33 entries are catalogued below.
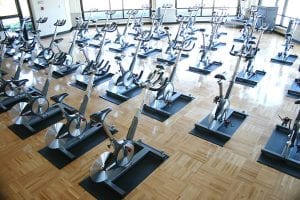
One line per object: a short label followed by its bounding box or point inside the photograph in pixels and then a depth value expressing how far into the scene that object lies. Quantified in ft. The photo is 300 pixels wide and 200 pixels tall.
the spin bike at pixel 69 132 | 12.03
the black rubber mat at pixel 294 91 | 17.17
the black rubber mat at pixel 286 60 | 22.49
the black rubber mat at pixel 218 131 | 12.91
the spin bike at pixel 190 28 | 28.86
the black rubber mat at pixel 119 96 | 16.75
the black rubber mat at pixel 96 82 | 18.78
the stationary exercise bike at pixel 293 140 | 11.23
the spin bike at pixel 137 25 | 28.37
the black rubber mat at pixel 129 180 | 9.93
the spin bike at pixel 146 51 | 24.82
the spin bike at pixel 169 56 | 23.16
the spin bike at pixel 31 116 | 13.87
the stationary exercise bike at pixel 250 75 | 19.11
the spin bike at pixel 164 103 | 15.08
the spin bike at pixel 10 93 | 16.29
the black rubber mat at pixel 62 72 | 20.70
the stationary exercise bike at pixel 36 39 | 23.28
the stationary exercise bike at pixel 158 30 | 29.96
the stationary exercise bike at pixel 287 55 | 22.78
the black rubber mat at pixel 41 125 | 13.62
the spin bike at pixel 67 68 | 20.87
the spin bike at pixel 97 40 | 27.88
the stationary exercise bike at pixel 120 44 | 26.35
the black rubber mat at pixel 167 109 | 14.90
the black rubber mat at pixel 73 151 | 11.59
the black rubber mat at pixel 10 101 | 15.94
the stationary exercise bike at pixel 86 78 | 18.75
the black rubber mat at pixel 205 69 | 20.89
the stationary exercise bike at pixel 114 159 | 10.14
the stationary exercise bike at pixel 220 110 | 13.62
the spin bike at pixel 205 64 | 21.13
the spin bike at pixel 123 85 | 17.33
